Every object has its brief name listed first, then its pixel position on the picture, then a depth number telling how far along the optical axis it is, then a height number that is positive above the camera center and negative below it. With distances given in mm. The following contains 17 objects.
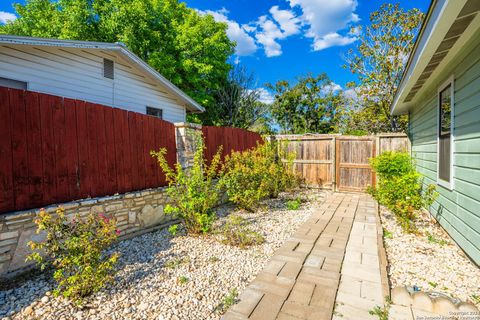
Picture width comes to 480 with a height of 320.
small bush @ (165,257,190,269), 2982 -1379
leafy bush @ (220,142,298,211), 5545 -631
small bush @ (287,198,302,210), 5863 -1294
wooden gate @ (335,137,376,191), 7648 -345
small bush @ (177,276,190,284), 2621 -1384
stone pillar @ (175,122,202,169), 4949 +198
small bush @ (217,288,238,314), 2195 -1399
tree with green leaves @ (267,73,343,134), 17047 +3495
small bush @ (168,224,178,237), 3936 -1289
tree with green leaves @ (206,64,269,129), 18312 +3889
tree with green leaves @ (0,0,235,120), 13258 +7184
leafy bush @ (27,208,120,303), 2305 -986
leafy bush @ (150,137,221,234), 4121 -780
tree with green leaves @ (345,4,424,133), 10477 +4345
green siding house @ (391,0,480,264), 2539 +707
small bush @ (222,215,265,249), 3654 -1323
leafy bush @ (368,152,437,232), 4285 -810
